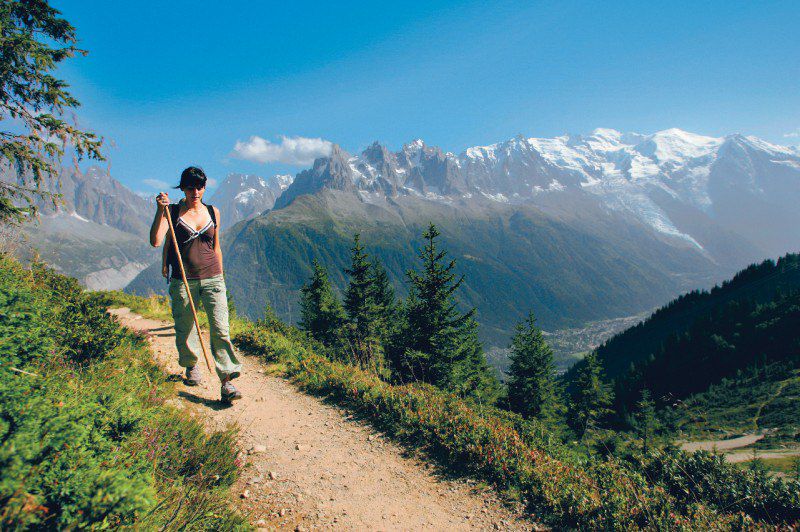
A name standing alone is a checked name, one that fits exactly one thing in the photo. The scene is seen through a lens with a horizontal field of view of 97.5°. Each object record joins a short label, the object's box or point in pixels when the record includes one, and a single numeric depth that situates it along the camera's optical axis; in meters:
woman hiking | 6.22
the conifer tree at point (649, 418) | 29.42
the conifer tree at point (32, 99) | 9.33
